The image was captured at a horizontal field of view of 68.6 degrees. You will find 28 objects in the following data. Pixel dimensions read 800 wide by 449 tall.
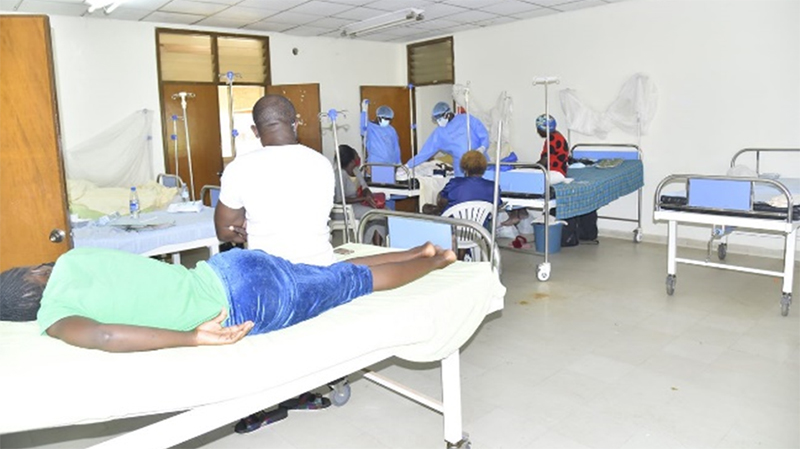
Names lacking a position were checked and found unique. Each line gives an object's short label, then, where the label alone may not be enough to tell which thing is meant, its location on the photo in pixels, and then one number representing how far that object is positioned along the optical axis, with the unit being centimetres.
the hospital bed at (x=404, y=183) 547
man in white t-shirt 210
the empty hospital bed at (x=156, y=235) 336
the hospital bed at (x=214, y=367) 135
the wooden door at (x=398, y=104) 851
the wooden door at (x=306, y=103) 754
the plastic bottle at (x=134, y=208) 402
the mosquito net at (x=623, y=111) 610
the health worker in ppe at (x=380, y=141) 659
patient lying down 151
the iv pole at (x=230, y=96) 422
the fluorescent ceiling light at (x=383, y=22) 584
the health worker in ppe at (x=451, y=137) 588
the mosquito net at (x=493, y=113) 725
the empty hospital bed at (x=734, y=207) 363
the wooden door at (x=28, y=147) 241
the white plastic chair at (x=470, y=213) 420
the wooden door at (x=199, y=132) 684
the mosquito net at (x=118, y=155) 599
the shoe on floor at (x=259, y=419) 254
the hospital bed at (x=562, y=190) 468
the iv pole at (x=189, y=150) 662
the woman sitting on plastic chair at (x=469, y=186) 431
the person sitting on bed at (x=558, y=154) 523
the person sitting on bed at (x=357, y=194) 493
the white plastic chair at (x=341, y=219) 468
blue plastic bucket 559
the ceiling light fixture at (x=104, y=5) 549
